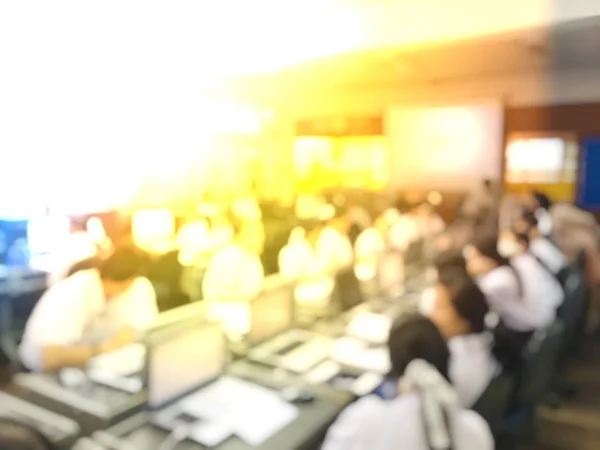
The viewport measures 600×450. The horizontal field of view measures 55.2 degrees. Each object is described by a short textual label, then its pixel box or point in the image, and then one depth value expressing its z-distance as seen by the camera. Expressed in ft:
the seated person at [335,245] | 11.85
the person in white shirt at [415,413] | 4.69
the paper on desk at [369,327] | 8.40
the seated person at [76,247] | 9.84
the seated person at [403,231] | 11.28
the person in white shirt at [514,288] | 9.15
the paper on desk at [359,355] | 7.21
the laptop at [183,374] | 5.42
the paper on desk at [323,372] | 6.77
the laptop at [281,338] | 7.30
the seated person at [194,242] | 11.67
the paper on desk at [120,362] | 6.72
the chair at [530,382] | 6.86
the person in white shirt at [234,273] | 8.70
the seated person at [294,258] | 11.07
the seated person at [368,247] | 12.01
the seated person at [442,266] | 7.22
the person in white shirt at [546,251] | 10.94
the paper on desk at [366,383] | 6.48
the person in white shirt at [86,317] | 6.95
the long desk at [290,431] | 5.25
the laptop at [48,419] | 5.08
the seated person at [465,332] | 6.17
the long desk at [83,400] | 5.61
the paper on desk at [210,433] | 5.22
